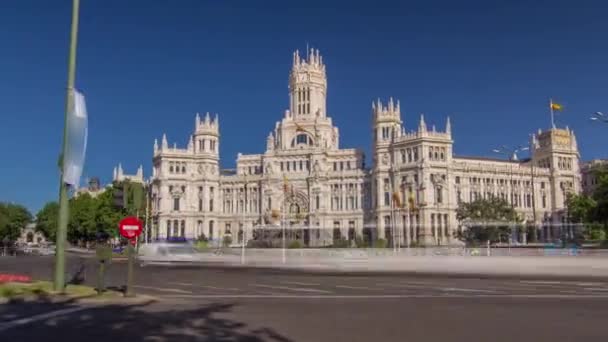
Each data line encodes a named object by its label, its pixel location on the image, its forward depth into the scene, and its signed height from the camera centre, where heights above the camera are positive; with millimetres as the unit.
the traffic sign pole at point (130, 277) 18750 -1258
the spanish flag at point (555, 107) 93688 +21557
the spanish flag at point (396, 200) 96000 +6525
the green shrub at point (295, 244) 73775 -797
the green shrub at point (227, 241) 109675 -496
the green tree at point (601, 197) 63625 +4432
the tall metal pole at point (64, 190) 19188 +1708
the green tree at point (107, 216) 101100 +4261
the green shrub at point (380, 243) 77138 -848
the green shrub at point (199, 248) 74812 -1243
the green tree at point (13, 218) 125856 +5151
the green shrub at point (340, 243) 71688 -684
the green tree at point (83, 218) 106125 +4045
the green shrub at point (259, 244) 83938 -867
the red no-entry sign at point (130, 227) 18984 +408
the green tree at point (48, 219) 126400 +5095
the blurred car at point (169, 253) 64469 -1740
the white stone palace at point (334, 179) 109625 +12426
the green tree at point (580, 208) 72519 +4109
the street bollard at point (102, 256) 19234 -604
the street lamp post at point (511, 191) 118038 +9669
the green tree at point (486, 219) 78188 +2771
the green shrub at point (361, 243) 76725 -762
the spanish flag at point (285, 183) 110425 +11208
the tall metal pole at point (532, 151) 126288 +19316
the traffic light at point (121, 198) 19656 +1452
